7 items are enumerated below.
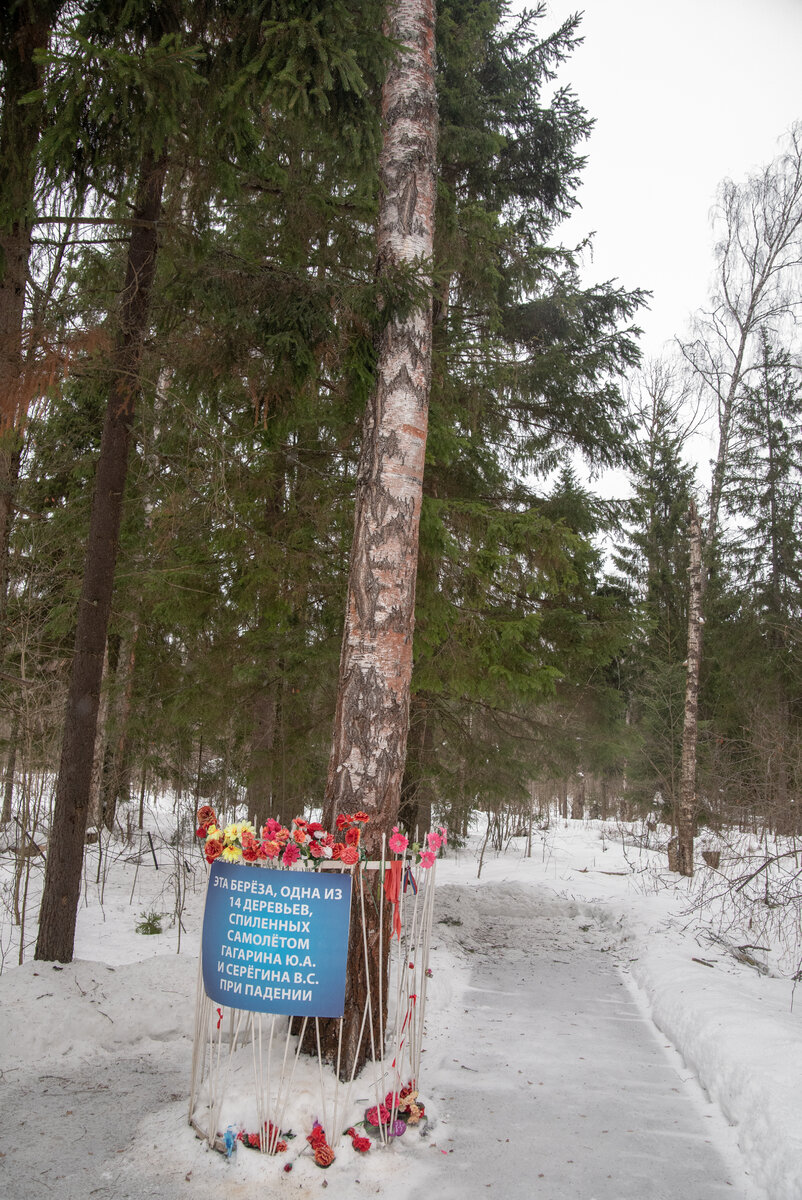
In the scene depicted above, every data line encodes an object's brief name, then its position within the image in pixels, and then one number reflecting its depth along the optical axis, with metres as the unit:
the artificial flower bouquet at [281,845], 3.86
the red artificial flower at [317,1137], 3.51
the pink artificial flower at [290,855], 3.85
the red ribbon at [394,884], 4.29
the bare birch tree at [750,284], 17.39
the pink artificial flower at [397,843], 4.18
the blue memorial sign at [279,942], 3.62
